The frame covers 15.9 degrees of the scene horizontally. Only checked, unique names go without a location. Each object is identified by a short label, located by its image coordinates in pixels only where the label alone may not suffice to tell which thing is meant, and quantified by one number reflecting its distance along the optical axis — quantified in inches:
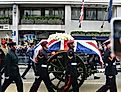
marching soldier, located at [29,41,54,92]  396.5
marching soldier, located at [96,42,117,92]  390.0
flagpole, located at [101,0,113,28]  1032.1
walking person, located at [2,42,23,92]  371.9
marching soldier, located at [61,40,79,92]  391.9
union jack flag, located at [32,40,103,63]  497.0
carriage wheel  459.2
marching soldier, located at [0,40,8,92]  470.0
